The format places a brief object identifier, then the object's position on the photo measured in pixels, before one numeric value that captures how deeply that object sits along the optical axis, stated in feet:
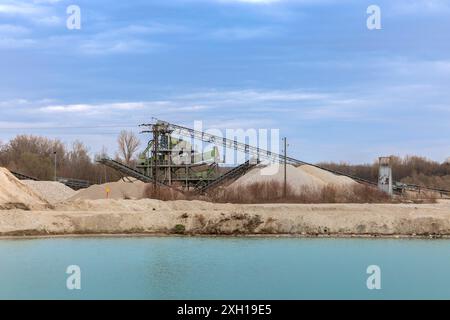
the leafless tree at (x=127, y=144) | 321.73
